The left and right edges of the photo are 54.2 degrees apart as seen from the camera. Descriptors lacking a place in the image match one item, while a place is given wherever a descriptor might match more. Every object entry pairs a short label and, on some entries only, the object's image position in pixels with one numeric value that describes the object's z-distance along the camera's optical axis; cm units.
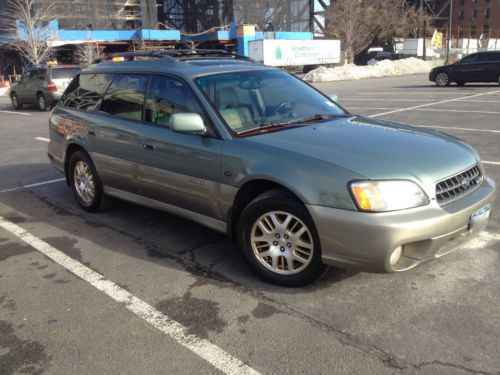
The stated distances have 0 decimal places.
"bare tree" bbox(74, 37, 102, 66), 3568
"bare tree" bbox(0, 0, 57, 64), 3108
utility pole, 4256
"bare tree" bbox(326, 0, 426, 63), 5100
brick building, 9175
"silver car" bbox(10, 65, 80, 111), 1839
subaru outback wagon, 319
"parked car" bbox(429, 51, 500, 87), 2042
